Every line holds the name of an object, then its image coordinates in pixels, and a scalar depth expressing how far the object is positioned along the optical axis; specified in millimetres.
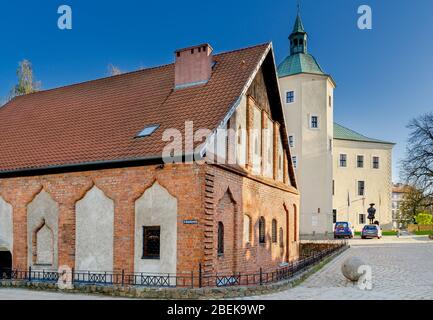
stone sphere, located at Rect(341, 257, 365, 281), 15070
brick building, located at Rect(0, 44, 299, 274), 13930
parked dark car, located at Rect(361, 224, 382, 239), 44625
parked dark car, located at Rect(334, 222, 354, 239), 45134
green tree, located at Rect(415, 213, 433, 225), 78500
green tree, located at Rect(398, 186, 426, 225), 51375
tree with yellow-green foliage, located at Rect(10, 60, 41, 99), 36875
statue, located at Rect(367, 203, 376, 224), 52844
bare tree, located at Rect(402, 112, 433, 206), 50875
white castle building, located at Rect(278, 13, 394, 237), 46250
